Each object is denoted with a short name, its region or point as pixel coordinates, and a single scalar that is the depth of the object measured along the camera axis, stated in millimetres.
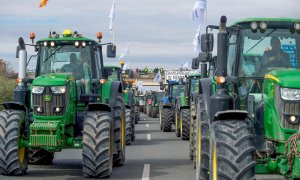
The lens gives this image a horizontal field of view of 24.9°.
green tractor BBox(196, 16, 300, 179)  8398
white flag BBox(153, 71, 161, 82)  58344
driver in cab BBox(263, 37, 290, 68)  10016
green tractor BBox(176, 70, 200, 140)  22875
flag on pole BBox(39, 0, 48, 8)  20688
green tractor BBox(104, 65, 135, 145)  20719
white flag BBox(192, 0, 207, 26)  33094
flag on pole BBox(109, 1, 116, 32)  45156
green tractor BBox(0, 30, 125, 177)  12273
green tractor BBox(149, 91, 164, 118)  48188
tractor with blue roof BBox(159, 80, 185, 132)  28078
